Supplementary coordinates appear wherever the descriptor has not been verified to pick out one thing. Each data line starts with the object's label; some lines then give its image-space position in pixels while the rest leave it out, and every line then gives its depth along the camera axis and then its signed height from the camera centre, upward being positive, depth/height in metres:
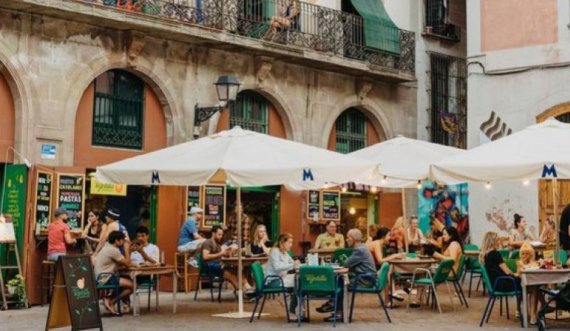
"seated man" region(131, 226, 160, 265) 15.54 -0.19
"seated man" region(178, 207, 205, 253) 17.66 +0.04
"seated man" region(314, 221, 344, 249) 19.70 +0.03
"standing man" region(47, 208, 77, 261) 15.83 +0.05
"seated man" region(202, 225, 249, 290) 16.30 -0.31
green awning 23.47 +5.45
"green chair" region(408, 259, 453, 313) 14.44 -0.53
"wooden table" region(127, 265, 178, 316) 13.96 -0.48
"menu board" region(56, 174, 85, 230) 16.75 +0.79
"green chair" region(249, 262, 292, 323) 13.33 -0.62
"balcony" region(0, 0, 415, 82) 17.52 +4.54
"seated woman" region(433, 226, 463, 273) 15.46 -0.11
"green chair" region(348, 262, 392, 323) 13.37 -0.61
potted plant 15.66 -0.82
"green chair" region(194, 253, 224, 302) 16.62 -0.61
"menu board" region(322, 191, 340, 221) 22.39 +0.86
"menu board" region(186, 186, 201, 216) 19.16 +0.88
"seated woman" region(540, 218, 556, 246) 19.22 +0.16
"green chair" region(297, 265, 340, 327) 12.82 -0.57
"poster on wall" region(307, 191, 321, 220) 22.03 +0.87
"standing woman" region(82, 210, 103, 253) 16.89 +0.14
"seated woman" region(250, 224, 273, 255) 17.68 -0.06
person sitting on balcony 21.17 +5.17
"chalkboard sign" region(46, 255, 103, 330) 11.30 -0.72
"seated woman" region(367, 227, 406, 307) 15.59 -0.14
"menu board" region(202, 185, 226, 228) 19.43 +0.73
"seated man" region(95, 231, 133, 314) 13.88 -0.29
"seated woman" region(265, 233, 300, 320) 13.58 -0.37
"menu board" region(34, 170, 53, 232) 16.33 +0.70
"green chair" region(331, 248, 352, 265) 17.23 -0.23
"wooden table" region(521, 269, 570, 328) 12.49 -0.46
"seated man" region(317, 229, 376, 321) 13.53 -0.33
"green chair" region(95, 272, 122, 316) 13.88 -0.69
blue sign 16.97 +1.59
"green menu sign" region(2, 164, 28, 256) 16.20 +0.74
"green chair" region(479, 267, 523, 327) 13.02 -0.66
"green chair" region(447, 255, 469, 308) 15.36 -0.59
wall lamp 17.91 +2.78
